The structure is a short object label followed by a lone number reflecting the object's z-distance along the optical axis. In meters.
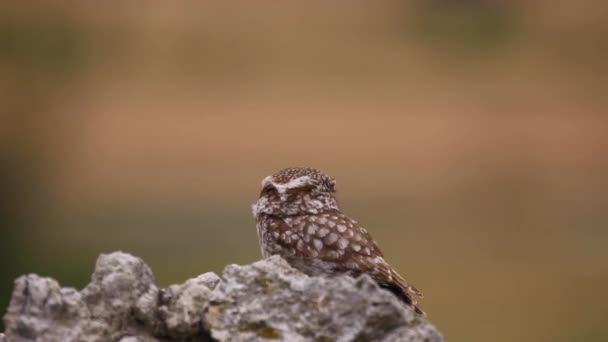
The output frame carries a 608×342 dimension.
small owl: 6.25
